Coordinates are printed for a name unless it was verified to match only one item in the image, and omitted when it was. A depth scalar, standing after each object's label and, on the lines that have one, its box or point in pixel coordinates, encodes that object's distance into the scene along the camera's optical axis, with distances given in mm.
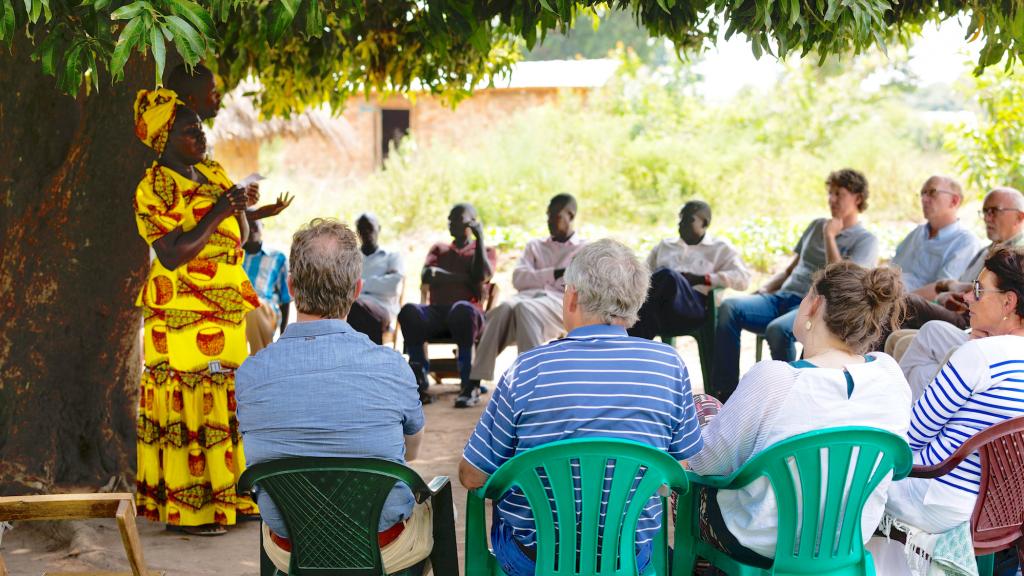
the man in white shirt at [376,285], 7395
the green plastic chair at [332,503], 2693
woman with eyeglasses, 3148
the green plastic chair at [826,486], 2807
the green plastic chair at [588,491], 2637
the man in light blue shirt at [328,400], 2889
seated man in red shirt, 7340
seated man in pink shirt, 7203
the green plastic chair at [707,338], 7027
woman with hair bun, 2922
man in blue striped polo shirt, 2791
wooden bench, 2807
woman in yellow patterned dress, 4426
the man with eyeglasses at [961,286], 5379
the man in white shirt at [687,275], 6750
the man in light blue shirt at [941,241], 6316
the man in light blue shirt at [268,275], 7520
